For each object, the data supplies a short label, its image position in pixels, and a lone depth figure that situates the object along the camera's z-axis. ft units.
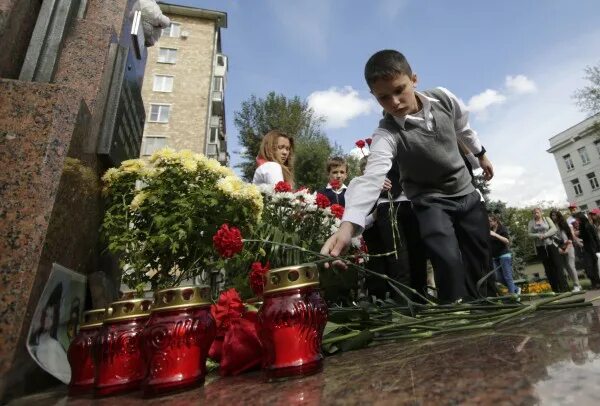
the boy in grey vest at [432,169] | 6.67
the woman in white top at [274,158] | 11.68
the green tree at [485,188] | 73.13
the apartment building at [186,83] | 80.02
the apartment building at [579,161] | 130.31
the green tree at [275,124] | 76.59
